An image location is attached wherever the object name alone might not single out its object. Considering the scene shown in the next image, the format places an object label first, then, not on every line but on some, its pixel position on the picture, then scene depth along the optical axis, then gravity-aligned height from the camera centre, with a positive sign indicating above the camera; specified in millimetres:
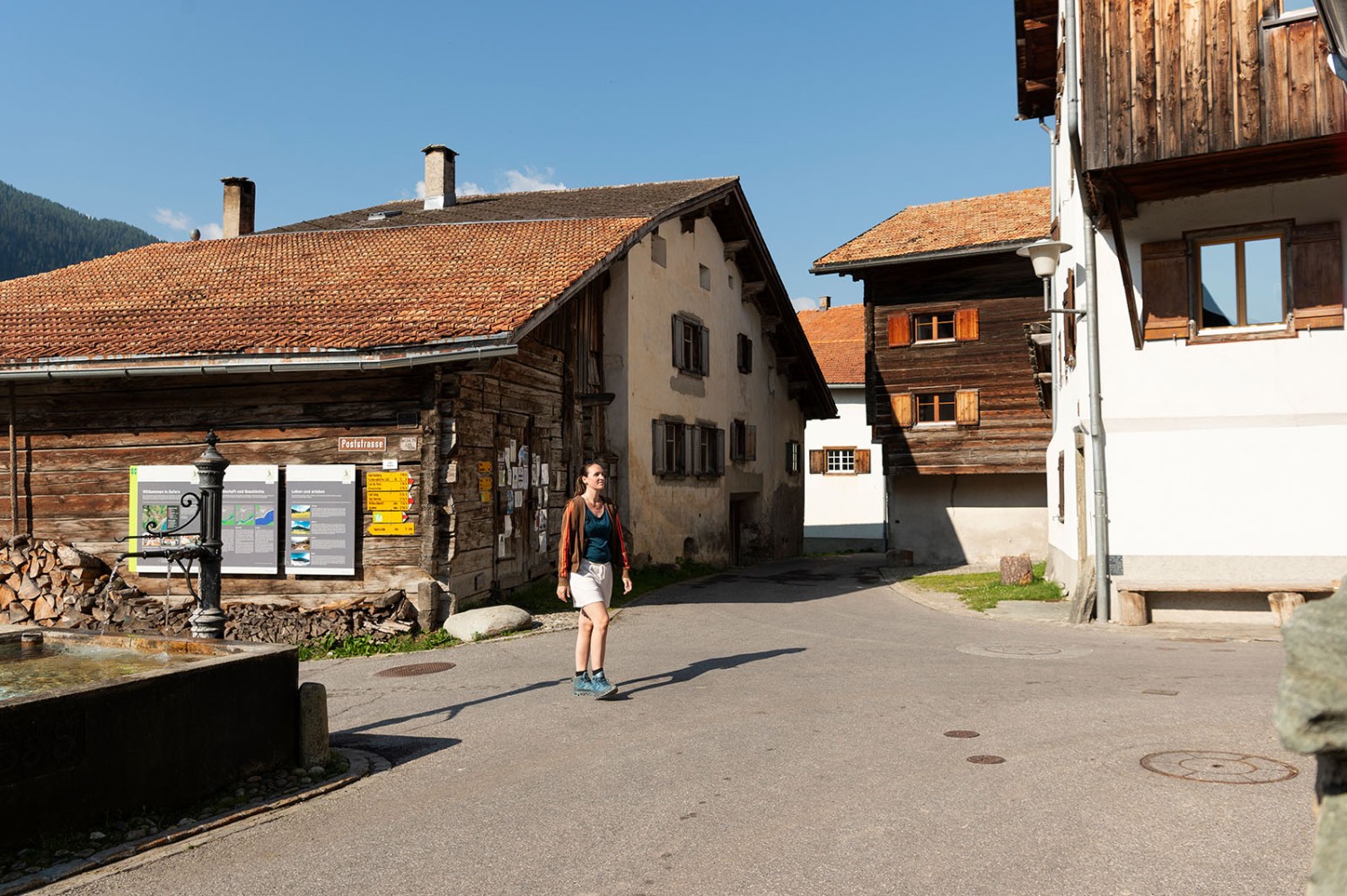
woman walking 8625 -583
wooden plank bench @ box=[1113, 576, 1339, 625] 12242 -1218
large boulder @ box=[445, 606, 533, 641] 12578 -1471
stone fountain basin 4887 -1170
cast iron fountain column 7223 -325
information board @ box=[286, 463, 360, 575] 13031 -292
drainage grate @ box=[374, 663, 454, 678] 10445 -1664
